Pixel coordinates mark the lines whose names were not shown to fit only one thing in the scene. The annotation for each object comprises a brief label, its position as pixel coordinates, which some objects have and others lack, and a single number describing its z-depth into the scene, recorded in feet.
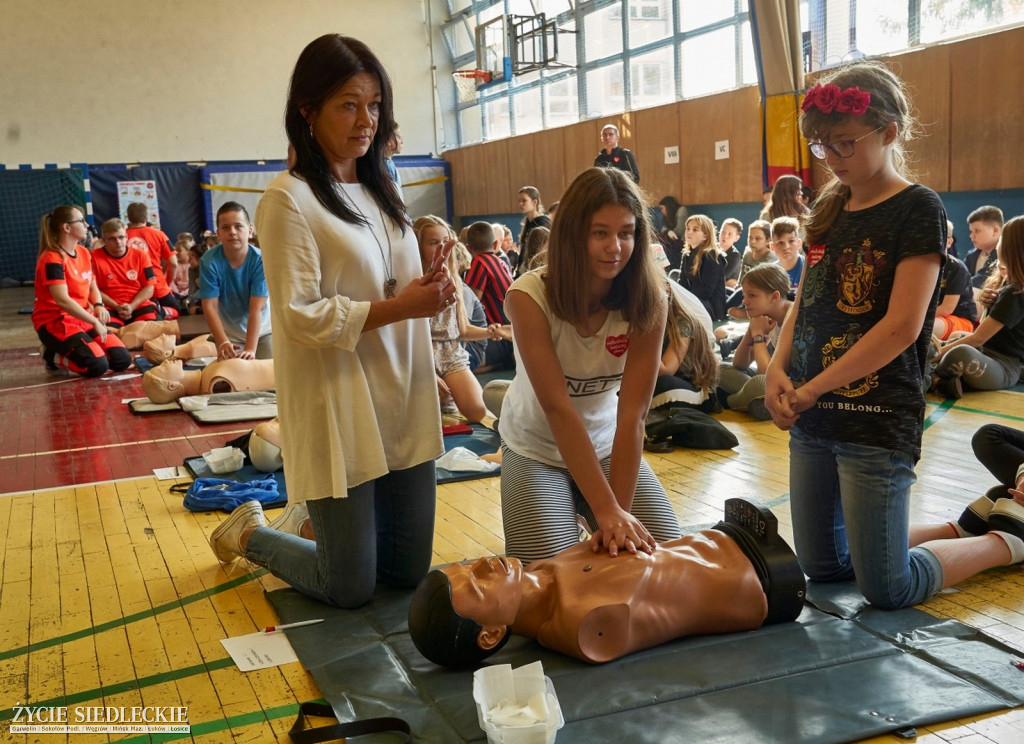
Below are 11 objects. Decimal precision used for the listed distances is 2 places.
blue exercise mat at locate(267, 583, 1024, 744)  6.78
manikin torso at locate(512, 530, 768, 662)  7.55
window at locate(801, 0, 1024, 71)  27.91
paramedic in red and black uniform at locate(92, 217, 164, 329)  31.91
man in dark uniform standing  36.35
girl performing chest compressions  8.45
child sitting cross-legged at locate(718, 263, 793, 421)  16.81
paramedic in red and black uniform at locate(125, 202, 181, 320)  34.14
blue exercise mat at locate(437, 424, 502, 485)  16.66
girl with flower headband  7.98
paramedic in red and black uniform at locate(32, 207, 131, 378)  25.99
